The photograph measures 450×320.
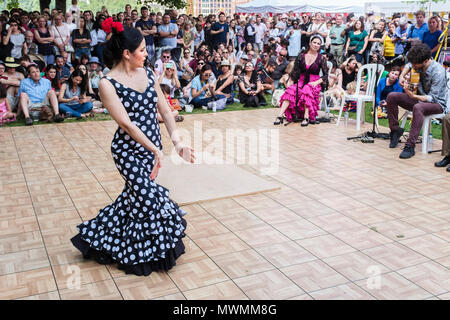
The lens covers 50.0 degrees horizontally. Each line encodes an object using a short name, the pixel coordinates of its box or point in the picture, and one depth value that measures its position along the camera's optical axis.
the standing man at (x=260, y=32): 14.24
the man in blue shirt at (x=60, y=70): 9.34
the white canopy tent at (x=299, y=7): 16.55
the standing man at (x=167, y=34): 11.41
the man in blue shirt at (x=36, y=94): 8.43
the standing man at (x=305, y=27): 13.00
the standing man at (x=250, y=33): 13.86
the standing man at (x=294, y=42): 12.66
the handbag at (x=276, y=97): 9.89
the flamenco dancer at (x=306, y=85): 8.14
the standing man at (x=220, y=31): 12.78
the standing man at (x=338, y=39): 12.10
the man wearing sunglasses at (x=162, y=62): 10.20
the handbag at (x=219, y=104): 9.54
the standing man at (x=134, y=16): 11.66
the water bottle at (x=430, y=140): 6.56
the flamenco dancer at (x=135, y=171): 3.05
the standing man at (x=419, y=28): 9.90
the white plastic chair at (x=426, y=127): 6.24
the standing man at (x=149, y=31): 11.31
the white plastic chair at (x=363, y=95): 7.64
